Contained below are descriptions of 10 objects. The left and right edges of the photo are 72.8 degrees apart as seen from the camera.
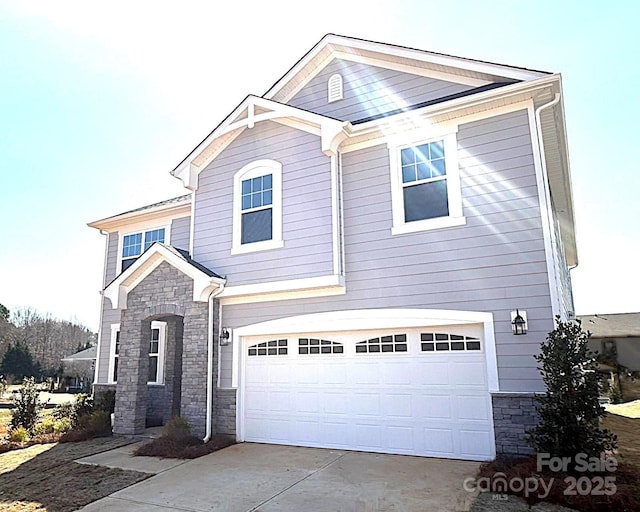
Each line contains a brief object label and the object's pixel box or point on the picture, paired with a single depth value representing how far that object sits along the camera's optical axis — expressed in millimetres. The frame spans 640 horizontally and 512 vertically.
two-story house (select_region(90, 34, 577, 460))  7730
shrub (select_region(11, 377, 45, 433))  11211
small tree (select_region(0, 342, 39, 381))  36594
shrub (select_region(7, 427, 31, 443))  10359
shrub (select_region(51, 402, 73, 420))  11805
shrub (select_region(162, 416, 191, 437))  9344
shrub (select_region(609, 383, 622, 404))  17844
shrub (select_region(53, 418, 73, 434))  11073
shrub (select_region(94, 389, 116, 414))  11594
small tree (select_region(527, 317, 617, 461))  5984
